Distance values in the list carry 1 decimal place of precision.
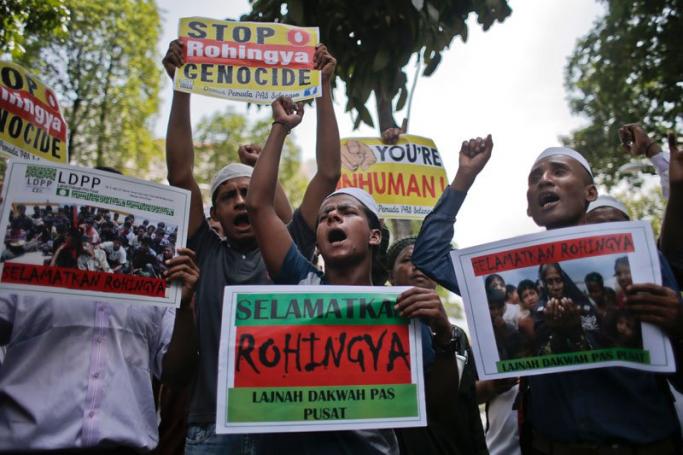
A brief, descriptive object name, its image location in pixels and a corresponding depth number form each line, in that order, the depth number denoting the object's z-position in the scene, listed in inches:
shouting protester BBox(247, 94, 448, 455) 97.9
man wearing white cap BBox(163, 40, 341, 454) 99.0
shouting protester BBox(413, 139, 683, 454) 80.8
